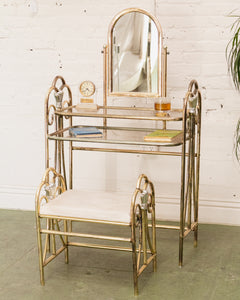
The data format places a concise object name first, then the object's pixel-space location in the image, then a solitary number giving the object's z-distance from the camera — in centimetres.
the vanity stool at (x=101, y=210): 272
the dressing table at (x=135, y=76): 339
